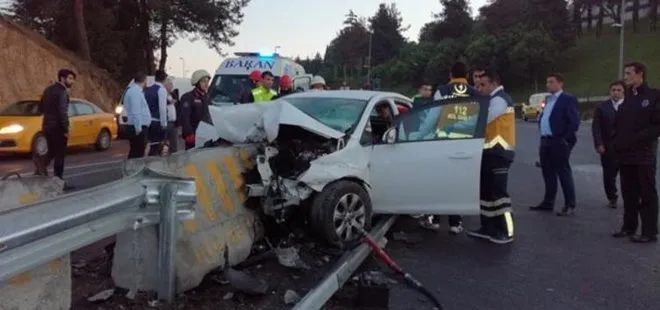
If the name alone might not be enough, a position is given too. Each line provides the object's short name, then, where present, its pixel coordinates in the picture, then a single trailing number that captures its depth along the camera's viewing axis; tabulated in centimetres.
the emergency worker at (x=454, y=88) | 756
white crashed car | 581
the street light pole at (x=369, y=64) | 9261
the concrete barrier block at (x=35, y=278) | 322
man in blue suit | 812
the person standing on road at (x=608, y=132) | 836
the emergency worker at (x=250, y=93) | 969
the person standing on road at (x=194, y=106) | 935
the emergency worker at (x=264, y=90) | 946
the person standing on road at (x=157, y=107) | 968
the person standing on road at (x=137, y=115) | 924
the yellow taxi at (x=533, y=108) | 4323
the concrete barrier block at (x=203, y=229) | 428
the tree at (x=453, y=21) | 9219
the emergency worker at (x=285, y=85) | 1037
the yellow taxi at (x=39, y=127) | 1366
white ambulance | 1623
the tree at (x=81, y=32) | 2680
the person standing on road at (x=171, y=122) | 1056
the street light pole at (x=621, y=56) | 3940
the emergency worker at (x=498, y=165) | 673
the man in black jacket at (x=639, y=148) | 657
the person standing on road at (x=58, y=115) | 917
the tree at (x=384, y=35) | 10525
